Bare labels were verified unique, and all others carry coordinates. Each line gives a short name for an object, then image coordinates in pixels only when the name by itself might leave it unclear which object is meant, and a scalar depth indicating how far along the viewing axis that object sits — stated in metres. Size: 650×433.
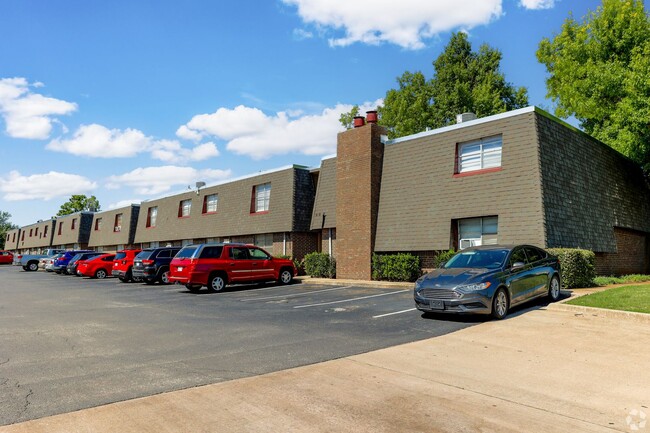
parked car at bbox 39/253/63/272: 35.88
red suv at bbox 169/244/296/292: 17.53
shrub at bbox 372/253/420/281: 18.59
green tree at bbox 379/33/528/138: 41.25
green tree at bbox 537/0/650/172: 21.64
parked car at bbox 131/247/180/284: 22.84
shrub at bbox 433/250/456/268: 17.22
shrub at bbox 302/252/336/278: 22.78
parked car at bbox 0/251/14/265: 53.72
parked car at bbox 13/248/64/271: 41.66
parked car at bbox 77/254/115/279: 29.25
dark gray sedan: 9.77
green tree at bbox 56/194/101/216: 94.12
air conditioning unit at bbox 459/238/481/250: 17.48
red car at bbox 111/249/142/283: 25.06
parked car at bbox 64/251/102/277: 31.61
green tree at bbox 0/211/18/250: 164.48
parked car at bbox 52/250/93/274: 33.88
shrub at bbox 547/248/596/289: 14.20
